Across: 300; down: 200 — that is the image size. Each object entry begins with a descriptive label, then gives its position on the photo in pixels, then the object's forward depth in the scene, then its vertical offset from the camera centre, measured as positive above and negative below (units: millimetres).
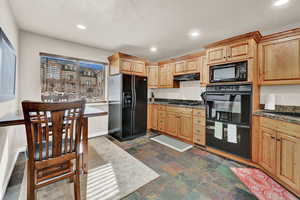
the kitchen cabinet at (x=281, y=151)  1534 -712
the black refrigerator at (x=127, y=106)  3279 -191
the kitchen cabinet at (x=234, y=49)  2159 +1006
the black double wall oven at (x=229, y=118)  2225 -350
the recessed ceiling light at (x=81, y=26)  2379 +1452
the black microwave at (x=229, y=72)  2264 +560
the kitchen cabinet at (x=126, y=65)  3328 +1007
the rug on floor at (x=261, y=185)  1528 -1190
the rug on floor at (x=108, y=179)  1524 -1185
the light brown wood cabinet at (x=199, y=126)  2834 -635
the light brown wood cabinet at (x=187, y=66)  3207 +949
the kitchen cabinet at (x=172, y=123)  3405 -688
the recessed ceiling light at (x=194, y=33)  2611 +1463
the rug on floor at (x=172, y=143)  2873 -1122
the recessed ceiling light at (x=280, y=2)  1689 +1387
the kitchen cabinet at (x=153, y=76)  4242 +823
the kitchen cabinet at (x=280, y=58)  1905 +710
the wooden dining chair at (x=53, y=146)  1058 -467
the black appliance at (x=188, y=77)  3279 +651
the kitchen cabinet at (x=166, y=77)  3857 +752
